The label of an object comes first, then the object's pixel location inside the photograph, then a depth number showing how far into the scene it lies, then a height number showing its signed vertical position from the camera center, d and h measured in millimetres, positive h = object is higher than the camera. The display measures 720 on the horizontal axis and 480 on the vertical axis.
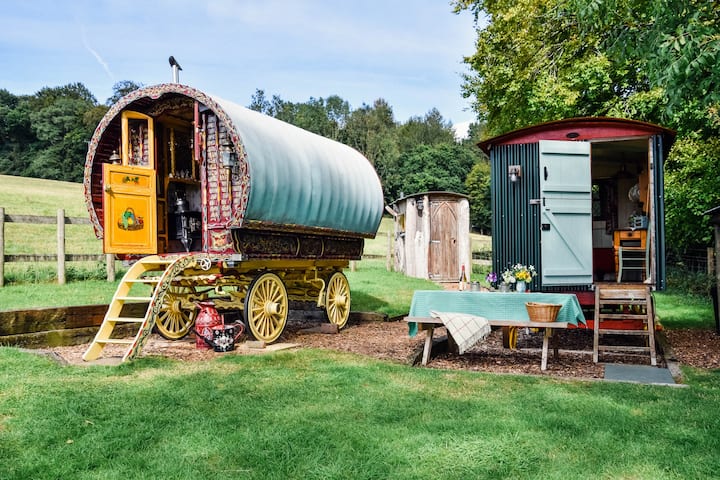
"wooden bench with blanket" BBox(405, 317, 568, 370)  6398 -932
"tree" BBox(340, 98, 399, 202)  47812 +9440
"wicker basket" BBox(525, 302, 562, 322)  6406 -755
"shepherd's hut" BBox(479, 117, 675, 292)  7879 +608
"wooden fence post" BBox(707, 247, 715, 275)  11833 -431
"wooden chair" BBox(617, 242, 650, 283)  9000 -291
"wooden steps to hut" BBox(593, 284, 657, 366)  6875 -903
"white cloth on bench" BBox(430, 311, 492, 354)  6312 -925
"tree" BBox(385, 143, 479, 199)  45719 +5752
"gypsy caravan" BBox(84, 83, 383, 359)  7734 +598
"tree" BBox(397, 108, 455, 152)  56375 +11155
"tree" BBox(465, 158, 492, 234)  44312 +3474
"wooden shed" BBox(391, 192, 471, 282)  18625 +179
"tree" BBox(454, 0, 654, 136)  13438 +4087
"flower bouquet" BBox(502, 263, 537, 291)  7324 -427
